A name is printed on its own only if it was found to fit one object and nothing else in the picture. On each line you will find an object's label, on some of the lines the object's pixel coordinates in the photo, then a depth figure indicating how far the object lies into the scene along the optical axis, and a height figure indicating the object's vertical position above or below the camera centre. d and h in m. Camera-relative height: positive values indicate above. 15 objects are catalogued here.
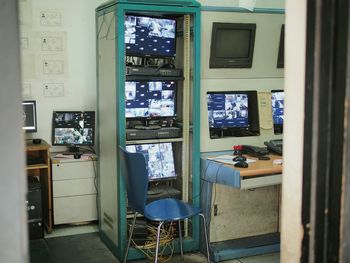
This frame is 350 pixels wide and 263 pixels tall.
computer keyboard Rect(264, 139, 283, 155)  3.57 -0.42
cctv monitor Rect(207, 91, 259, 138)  3.66 -0.18
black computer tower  3.73 -0.93
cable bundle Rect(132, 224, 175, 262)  3.49 -1.12
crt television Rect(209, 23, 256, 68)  3.59 +0.33
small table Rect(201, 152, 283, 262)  3.15 -0.62
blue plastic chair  2.92 -0.69
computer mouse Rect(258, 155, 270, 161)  3.45 -0.49
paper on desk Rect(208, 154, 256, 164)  3.36 -0.49
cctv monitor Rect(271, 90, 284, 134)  3.86 -0.15
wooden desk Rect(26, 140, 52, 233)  3.79 -0.67
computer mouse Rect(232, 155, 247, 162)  3.32 -0.47
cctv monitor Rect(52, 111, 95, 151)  4.10 -0.33
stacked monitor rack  3.38 -0.07
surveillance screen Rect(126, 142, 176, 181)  3.59 -0.52
